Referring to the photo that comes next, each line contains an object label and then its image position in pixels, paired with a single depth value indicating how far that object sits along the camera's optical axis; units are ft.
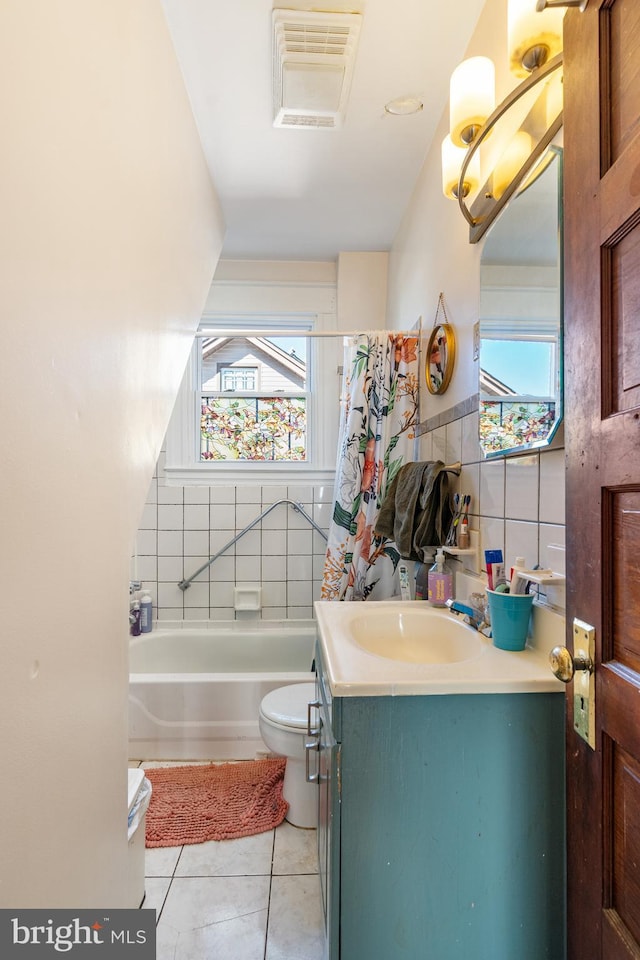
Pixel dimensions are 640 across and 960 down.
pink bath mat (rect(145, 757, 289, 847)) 5.66
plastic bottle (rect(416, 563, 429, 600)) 5.62
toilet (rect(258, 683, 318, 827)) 5.59
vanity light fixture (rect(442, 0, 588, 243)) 3.23
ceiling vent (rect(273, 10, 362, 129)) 4.61
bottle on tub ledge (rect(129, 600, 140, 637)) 8.87
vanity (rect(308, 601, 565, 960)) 2.94
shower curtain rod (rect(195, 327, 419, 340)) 7.76
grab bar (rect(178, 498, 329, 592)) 9.23
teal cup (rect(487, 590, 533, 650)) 3.56
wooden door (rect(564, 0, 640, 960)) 2.04
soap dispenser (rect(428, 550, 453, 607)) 4.81
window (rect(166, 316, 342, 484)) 9.64
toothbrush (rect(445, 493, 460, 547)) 5.12
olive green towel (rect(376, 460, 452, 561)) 5.30
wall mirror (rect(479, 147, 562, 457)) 3.38
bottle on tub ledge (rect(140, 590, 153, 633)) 8.99
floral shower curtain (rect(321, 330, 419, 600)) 7.07
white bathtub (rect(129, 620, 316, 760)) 7.13
